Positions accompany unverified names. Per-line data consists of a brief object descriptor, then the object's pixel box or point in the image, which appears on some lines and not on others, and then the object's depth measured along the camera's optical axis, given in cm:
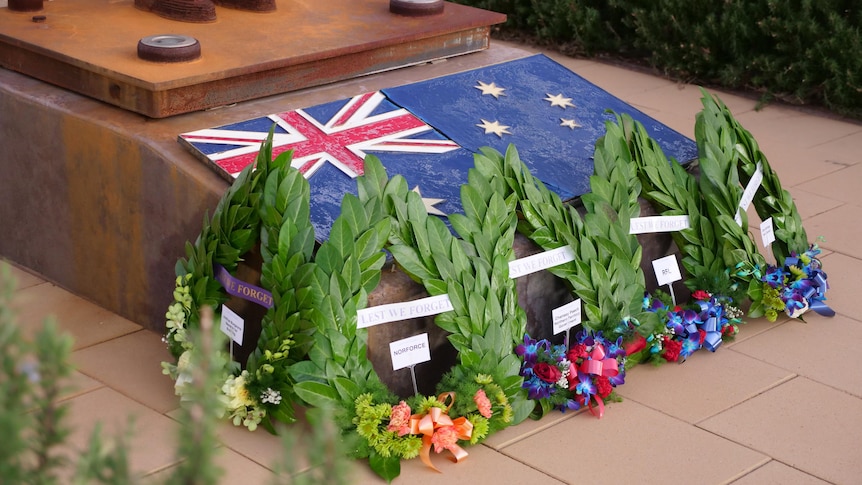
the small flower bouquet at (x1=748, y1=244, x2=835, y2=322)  392
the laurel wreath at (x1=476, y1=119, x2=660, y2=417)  344
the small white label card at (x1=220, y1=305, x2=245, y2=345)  323
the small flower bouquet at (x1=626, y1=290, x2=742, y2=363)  362
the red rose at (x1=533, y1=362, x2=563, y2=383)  324
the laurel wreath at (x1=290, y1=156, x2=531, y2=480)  296
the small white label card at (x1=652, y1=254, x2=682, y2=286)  377
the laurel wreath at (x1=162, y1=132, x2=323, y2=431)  302
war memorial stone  353
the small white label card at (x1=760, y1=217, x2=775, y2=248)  402
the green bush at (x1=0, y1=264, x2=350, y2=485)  122
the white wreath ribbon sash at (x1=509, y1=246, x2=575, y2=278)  332
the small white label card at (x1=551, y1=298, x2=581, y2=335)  340
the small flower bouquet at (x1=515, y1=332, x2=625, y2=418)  325
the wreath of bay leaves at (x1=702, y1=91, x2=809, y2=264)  406
